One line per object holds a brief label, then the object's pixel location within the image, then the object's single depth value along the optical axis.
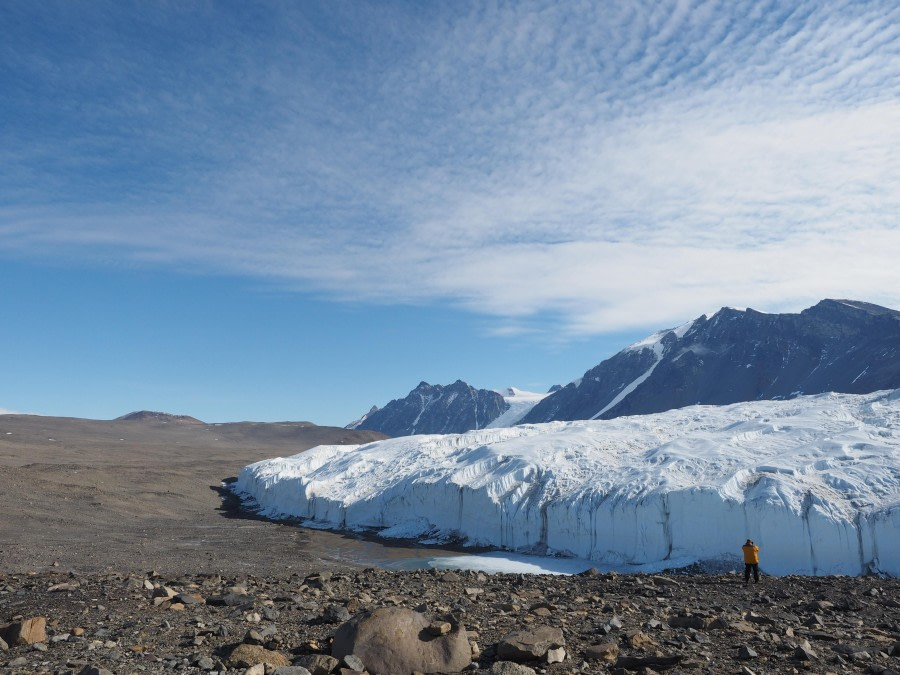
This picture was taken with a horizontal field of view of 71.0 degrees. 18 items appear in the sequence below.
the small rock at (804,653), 6.60
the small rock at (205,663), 5.87
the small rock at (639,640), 6.90
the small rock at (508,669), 5.73
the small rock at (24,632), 6.54
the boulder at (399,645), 5.89
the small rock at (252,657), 5.92
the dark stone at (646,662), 6.11
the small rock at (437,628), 6.22
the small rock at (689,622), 8.04
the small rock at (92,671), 5.41
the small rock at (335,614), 7.53
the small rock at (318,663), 5.67
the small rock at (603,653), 6.28
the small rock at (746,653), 6.61
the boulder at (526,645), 6.11
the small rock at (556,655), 6.09
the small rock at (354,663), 5.70
